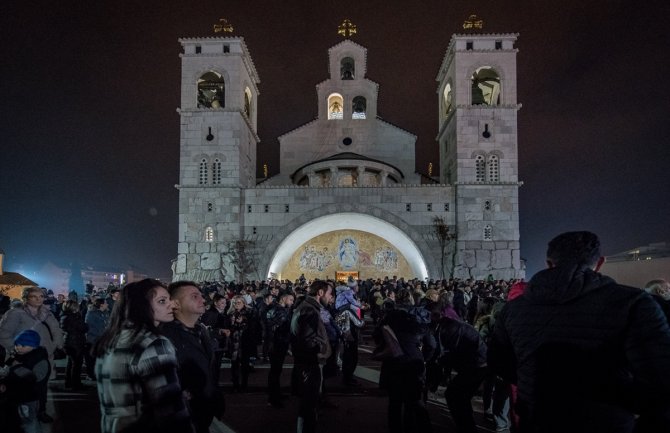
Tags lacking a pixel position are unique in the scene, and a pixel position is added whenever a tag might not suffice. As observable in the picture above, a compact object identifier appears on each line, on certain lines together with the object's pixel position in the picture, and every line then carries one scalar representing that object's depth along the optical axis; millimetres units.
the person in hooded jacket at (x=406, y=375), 5840
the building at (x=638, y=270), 18672
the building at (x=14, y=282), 28239
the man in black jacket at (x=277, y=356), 8281
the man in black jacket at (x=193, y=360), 4145
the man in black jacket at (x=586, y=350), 2512
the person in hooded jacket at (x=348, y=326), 9867
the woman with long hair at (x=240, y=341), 9406
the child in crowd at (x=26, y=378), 5422
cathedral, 33375
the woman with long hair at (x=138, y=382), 2848
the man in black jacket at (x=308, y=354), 5801
